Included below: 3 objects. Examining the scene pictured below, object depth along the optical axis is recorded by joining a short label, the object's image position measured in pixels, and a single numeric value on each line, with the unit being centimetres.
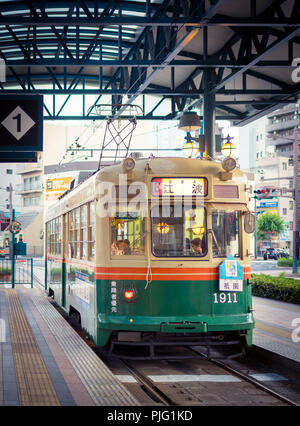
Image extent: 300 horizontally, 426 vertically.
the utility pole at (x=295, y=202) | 2927
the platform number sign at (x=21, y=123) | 866
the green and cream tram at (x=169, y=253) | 847
